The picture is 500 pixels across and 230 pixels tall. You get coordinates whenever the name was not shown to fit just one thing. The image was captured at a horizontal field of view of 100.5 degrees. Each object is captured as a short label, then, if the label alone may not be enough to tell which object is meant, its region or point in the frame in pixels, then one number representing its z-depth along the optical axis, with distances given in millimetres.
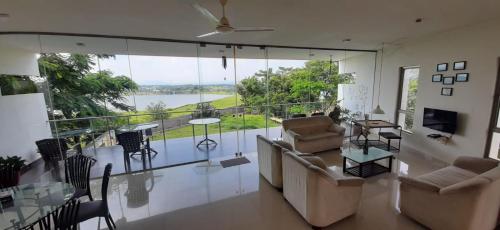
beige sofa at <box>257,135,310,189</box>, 3219
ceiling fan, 2358
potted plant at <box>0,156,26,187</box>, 2838
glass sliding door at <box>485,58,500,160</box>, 3602
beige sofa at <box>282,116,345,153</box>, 4809
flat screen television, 4177
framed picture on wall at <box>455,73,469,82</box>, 3959
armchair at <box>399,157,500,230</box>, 2037
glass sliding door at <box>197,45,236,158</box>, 5212
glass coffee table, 3723
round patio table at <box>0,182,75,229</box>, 1765
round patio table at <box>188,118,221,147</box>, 5195
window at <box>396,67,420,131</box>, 5215
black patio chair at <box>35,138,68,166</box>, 4031
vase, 3914
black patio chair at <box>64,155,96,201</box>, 2613
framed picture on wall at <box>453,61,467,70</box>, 3992
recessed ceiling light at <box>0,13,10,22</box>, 2668
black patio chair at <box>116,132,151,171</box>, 4219
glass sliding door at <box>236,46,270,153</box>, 5874
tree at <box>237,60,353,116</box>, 6715
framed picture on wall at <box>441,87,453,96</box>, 4238
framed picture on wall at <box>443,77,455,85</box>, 4215
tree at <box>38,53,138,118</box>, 4914
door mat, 4438
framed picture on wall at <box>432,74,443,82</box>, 4449
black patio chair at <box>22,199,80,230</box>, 1696
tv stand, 4336
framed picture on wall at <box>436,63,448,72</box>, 4339
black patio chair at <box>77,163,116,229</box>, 2166
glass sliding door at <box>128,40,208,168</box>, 4625
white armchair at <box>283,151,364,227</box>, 2307
